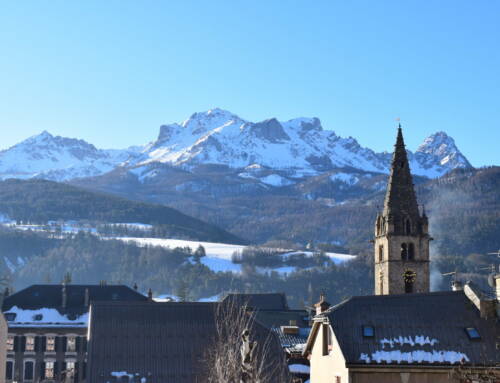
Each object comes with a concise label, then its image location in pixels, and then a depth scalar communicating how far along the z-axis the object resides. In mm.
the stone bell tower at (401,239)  83125
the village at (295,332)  45750
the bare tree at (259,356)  46781
